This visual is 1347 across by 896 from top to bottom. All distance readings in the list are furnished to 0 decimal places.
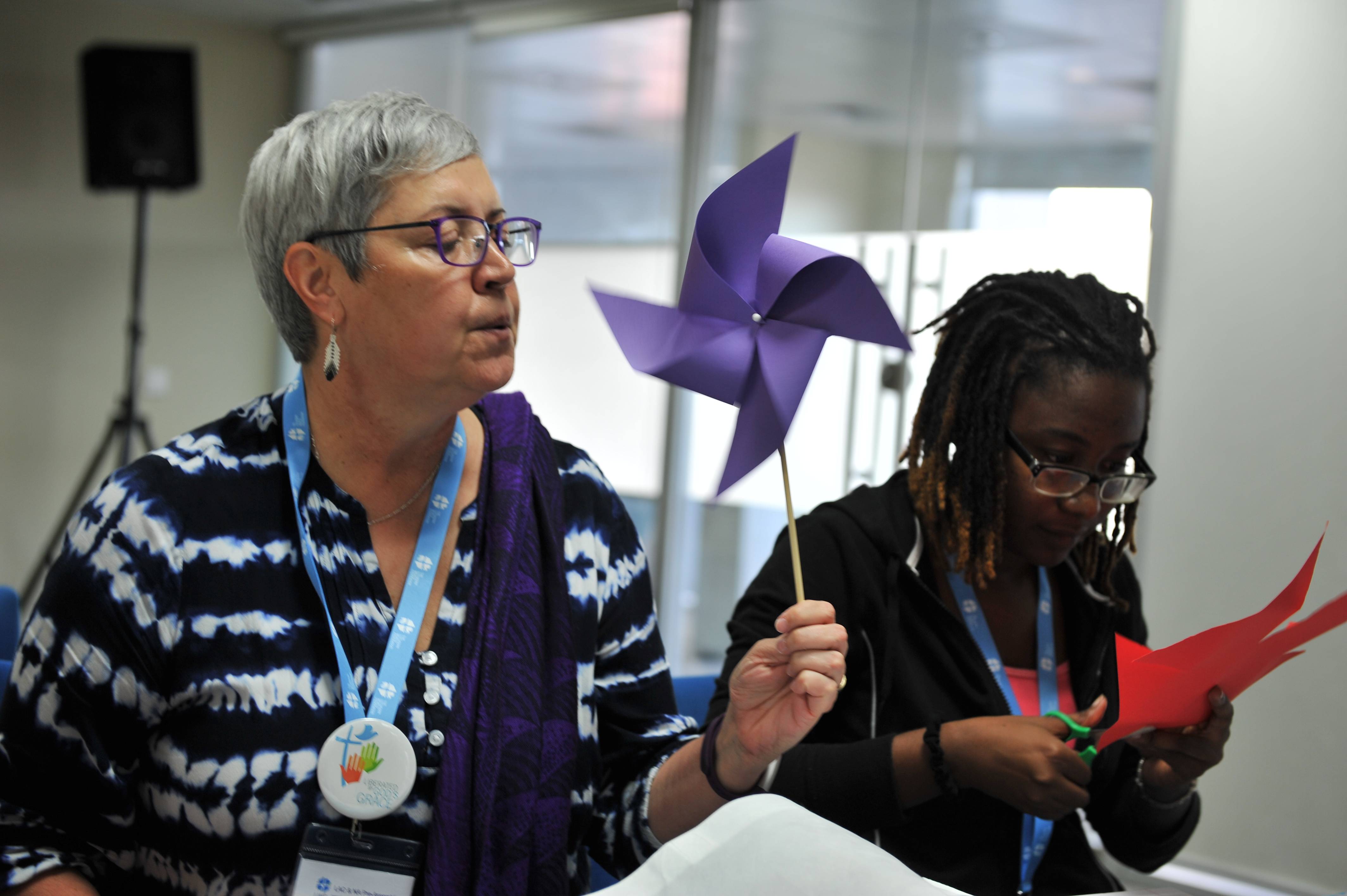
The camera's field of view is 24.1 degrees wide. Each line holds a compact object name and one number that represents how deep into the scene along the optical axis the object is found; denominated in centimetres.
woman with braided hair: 243
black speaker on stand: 668
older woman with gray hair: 229
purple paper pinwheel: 223
